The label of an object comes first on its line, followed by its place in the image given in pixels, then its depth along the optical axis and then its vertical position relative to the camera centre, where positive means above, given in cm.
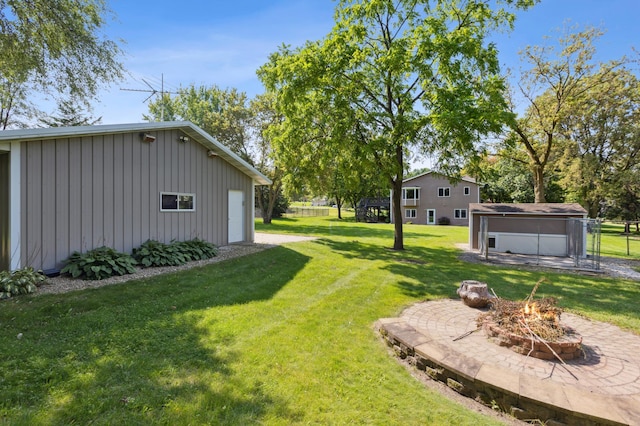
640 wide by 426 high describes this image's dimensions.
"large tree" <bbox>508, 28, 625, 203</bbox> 1562 +695
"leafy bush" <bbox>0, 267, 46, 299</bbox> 525 -131
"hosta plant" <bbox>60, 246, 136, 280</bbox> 653 -123
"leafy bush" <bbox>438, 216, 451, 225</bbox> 3172 -110
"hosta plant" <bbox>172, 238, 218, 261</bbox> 888 -120
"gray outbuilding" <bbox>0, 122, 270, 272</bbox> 617 +50
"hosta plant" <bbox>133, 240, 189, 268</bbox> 785 -122
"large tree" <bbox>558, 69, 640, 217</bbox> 1980 +489
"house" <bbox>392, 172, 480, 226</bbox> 3112 +107
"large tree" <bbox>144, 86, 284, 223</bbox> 2444 +660
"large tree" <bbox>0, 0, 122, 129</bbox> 731 +412
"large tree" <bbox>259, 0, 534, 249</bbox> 996 +474
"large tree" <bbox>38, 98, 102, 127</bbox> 2030 +677
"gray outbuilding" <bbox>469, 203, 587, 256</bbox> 1123 -65
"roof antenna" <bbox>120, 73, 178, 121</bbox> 1126 +453
